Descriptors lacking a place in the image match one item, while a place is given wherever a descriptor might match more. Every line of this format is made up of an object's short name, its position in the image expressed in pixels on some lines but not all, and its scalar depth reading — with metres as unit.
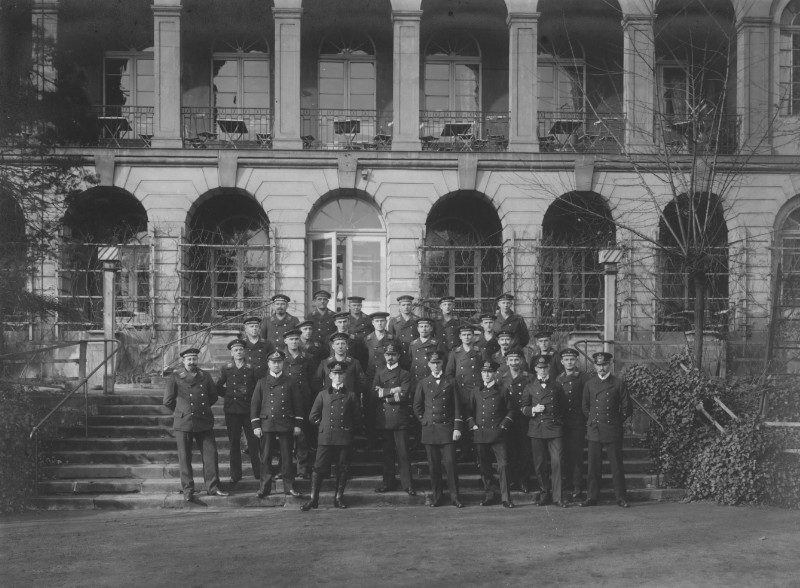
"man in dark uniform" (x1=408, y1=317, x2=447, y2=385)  13.52
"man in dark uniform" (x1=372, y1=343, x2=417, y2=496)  12.55
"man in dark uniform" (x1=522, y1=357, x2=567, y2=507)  12.36
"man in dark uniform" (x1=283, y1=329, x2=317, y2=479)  12.71
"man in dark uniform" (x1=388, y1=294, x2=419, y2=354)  14.37
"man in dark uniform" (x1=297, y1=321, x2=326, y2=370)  13.80
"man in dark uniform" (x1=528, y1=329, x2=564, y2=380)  13.40
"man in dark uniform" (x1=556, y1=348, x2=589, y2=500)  12.68
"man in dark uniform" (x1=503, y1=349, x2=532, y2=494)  12.84
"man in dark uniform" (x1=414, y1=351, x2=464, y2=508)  12.27
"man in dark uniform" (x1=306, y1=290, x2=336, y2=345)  14.50
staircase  12.27
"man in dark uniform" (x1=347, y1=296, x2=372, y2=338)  14.52
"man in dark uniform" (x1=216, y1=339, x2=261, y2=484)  12.78
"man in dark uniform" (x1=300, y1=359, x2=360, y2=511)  11.95
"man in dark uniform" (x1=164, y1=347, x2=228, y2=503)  12.31
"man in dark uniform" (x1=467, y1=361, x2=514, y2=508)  12.27
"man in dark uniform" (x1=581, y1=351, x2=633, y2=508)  12.36
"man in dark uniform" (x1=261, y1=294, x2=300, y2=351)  14.55
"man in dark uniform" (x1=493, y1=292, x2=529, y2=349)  14.49
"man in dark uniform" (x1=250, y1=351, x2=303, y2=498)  12.19
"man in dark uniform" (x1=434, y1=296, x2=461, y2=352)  14.37
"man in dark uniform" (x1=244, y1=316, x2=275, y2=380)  13.34
